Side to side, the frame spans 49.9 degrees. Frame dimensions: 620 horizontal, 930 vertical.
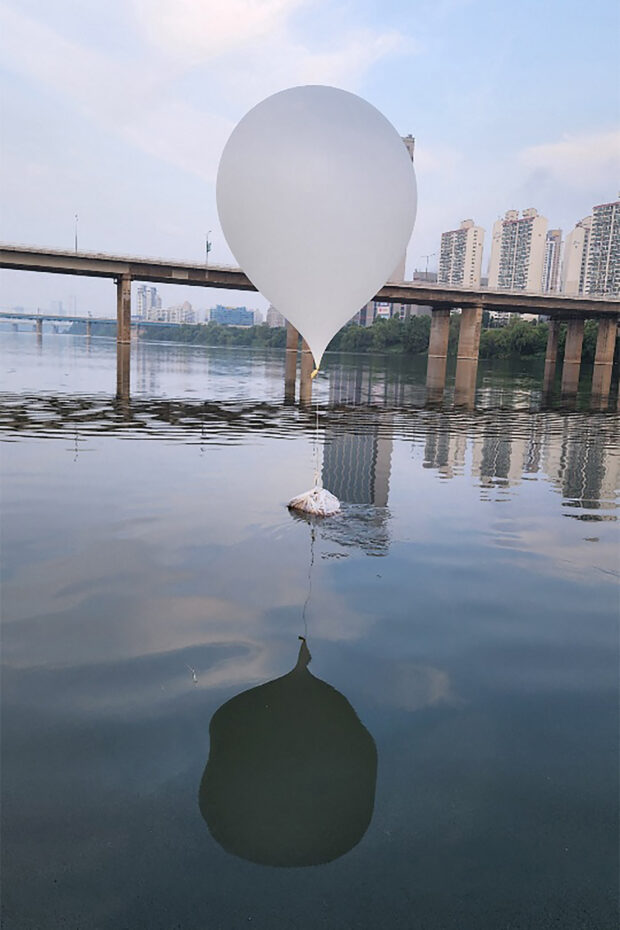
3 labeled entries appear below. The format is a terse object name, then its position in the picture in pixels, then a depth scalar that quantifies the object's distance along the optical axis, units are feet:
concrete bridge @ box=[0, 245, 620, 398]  229.86
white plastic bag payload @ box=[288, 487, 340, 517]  37.65
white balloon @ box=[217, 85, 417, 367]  28.78
